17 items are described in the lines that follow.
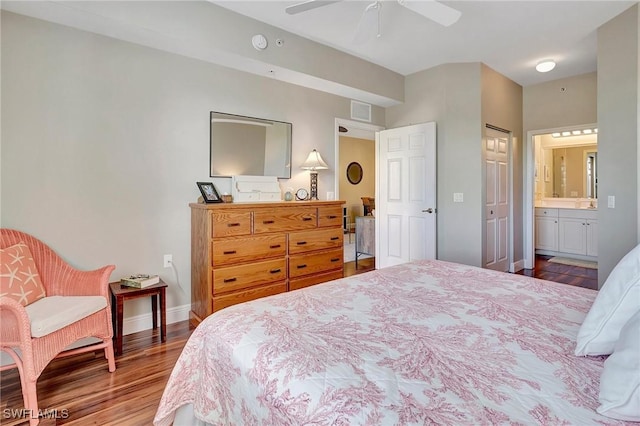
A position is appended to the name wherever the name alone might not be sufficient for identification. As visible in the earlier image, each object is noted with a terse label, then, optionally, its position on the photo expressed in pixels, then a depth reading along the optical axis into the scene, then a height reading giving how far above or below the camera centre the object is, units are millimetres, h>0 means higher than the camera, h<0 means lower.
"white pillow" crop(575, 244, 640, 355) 980 -311
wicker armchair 1728 -581
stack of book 2553 -534
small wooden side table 2412 -686
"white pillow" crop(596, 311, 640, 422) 730 -399
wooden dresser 2764 -360
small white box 3271 +219
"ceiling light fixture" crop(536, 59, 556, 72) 3928 +1678
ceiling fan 2160 +1331
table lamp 3807 +497
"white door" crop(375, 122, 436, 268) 4160 +189
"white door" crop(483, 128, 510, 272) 4246 +110
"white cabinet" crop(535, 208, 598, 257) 5297 -389
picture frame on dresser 2980 +167
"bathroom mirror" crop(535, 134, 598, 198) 5988 +752
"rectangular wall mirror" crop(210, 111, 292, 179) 3225 +658
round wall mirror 8898 +992
